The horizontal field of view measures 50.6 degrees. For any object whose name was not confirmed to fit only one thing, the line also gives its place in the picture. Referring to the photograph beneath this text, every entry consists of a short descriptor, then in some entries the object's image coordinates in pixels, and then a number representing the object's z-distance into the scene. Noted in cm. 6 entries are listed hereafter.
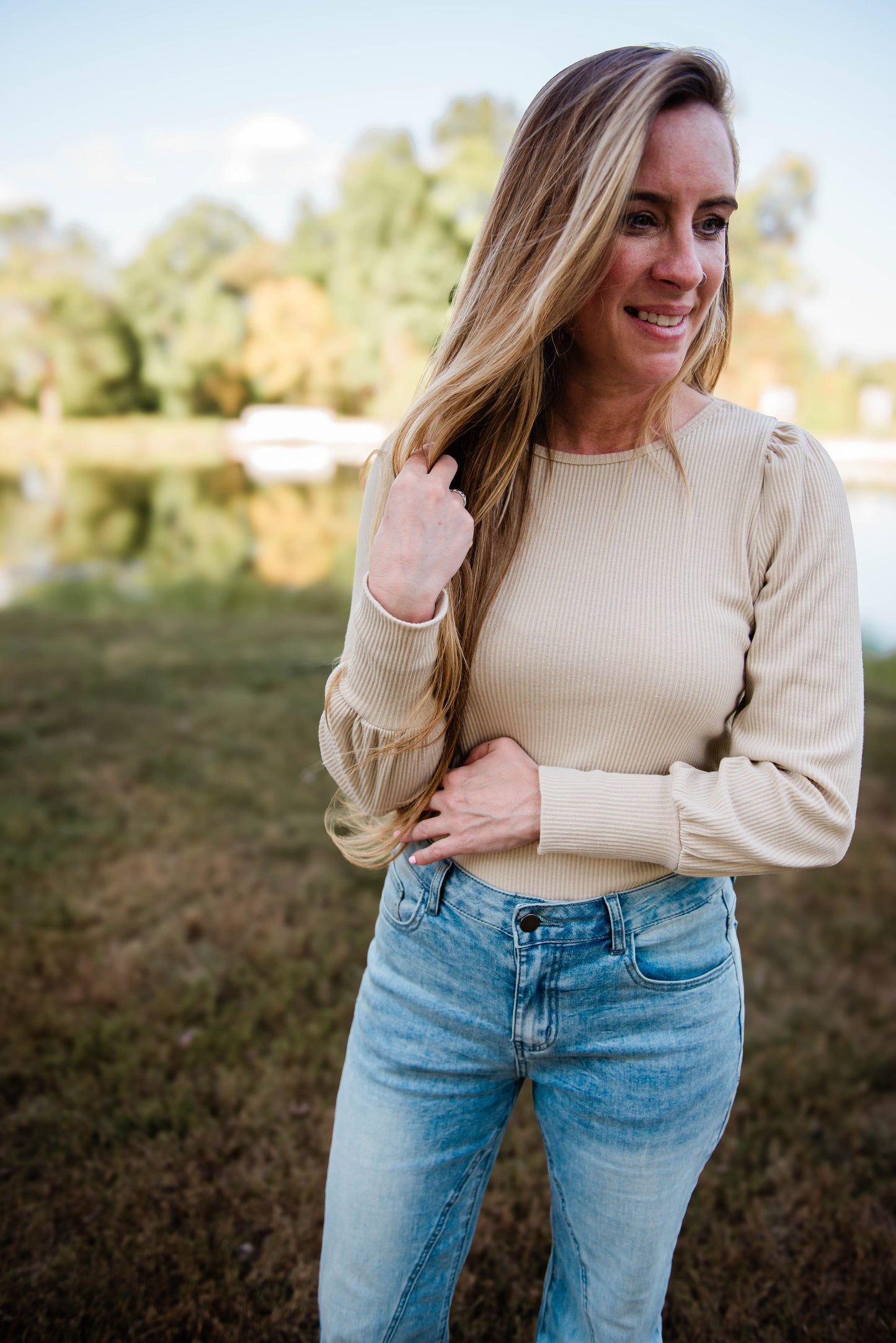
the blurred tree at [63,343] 4016
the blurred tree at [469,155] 3459
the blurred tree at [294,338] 3969
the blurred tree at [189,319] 4047
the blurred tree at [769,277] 3553
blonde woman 143
